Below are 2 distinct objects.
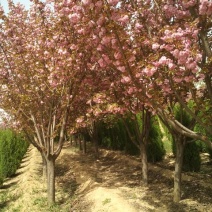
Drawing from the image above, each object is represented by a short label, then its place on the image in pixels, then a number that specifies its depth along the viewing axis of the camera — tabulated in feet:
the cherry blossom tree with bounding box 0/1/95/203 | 25.00
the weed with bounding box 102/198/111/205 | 24.15
